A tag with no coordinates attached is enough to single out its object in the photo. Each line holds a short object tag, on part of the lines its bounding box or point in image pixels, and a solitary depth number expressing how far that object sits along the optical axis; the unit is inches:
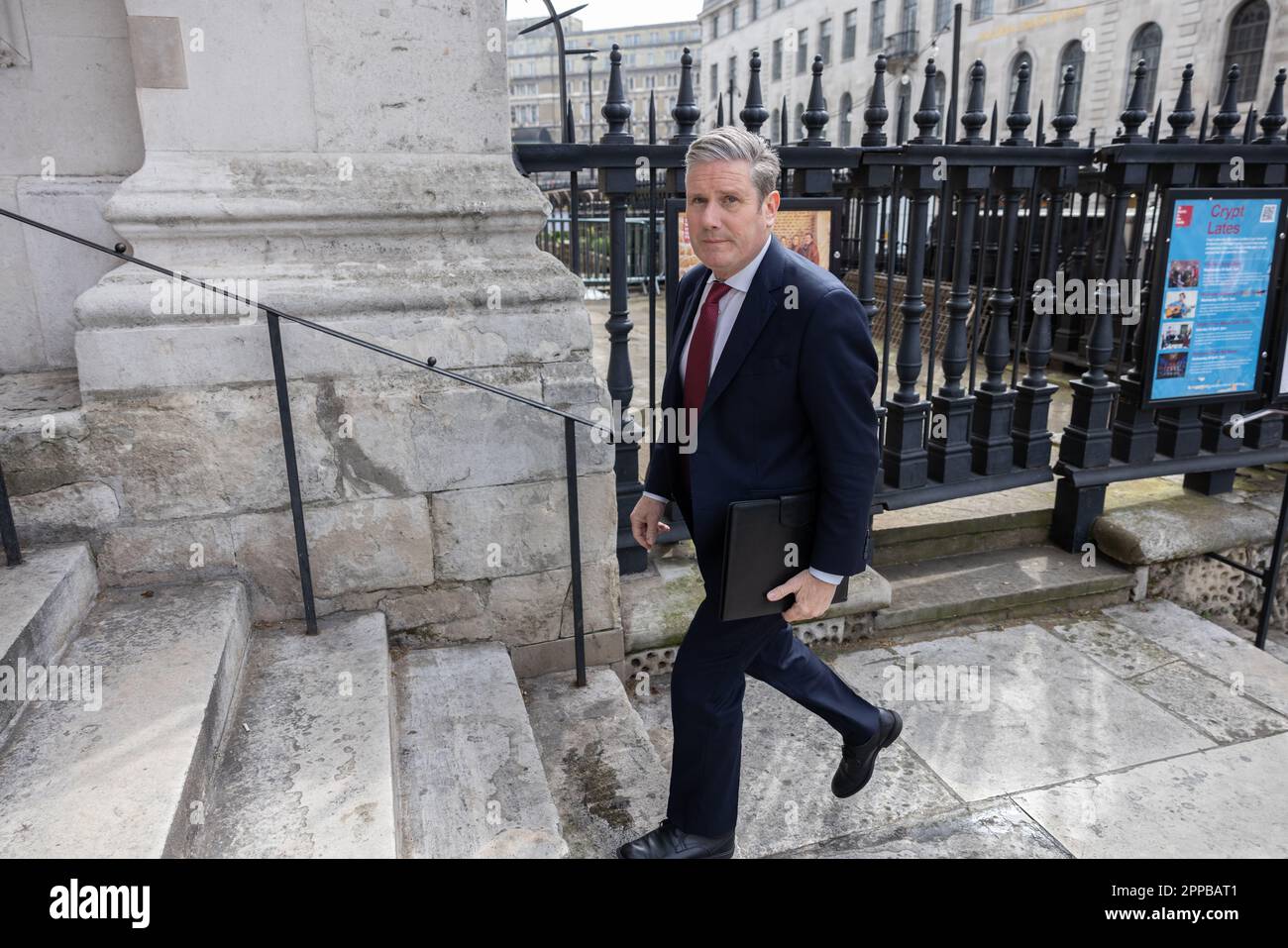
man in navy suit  81.6
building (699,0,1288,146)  930.7
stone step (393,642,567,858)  87.3
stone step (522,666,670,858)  99.7
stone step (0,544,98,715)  85.3
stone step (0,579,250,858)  70.7
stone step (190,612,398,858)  78.7
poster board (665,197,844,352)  145.1
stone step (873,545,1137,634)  162.6
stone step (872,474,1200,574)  178.2
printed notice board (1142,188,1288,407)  172.7
